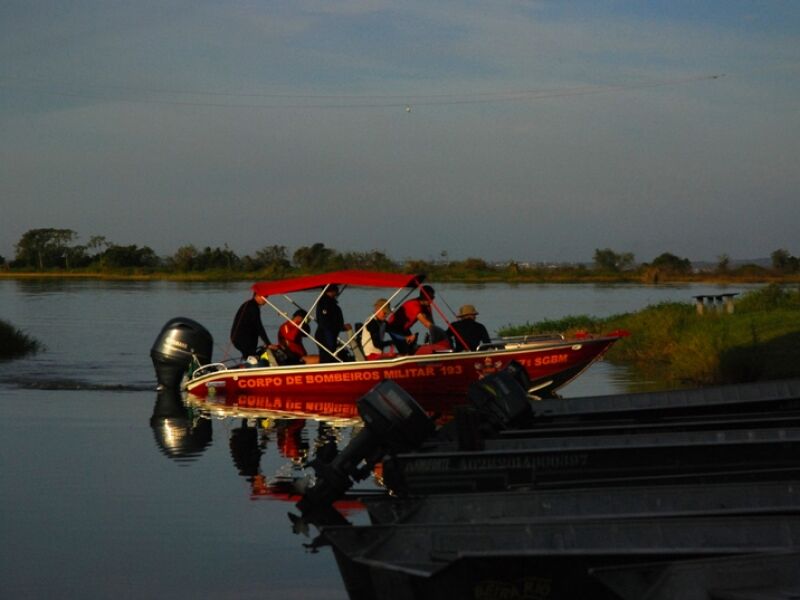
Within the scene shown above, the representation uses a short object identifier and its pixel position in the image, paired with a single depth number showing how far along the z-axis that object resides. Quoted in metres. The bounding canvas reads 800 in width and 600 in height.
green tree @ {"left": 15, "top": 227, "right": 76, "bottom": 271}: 141.38
